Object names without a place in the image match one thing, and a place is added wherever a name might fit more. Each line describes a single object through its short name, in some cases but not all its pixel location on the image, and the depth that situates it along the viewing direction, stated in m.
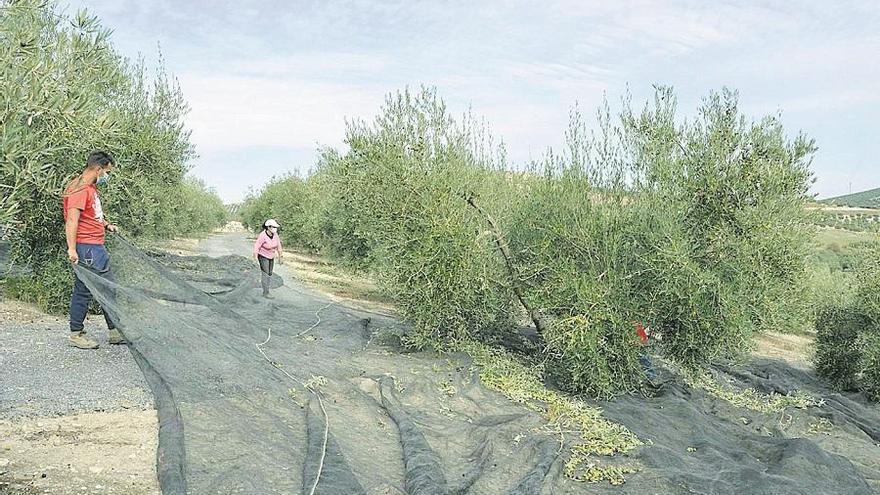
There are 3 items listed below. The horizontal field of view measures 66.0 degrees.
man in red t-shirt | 7.23
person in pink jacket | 13.88
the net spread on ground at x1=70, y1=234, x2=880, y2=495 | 5.03
